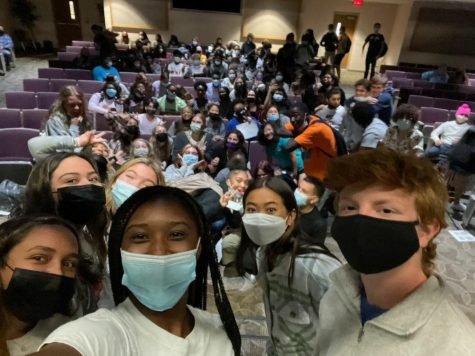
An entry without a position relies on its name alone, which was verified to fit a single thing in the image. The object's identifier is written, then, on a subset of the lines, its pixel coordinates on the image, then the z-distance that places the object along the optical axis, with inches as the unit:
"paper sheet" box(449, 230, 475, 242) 164.6
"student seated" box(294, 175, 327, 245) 101.7
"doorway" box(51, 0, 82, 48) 564.4
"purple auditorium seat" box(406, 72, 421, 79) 407.9
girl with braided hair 37.2
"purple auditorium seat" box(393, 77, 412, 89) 363.9
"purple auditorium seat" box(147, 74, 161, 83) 317.1
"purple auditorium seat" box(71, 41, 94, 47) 432.8
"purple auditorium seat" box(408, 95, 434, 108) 297.0
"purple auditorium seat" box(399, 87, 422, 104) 327.0
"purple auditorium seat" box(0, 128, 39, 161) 169.0
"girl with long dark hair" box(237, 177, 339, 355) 60.1
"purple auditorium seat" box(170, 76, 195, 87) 311.1
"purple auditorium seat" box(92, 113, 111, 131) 216.1
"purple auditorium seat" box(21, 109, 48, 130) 198.7
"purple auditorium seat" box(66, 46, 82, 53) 399.1
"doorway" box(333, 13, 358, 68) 549.6
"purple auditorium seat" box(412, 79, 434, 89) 366.5
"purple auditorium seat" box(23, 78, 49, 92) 263.7
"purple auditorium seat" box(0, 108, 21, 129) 195.9
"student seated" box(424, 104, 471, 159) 194.9
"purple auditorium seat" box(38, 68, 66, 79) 296.8
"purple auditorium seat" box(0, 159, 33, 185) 142.9
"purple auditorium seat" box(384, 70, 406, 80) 404.8
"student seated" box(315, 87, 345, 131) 212.8
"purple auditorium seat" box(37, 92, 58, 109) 230.5
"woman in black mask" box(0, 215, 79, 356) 45.9
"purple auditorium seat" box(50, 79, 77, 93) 265.6
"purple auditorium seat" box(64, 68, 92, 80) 297.3
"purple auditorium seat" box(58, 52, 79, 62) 367.5
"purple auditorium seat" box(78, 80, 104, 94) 265.2
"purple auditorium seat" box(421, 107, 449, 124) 266.7
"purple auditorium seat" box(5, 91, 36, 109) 228.7
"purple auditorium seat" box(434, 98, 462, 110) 294.7
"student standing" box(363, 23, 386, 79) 414.0
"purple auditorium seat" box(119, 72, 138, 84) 311.4
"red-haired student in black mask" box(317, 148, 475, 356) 35.7
